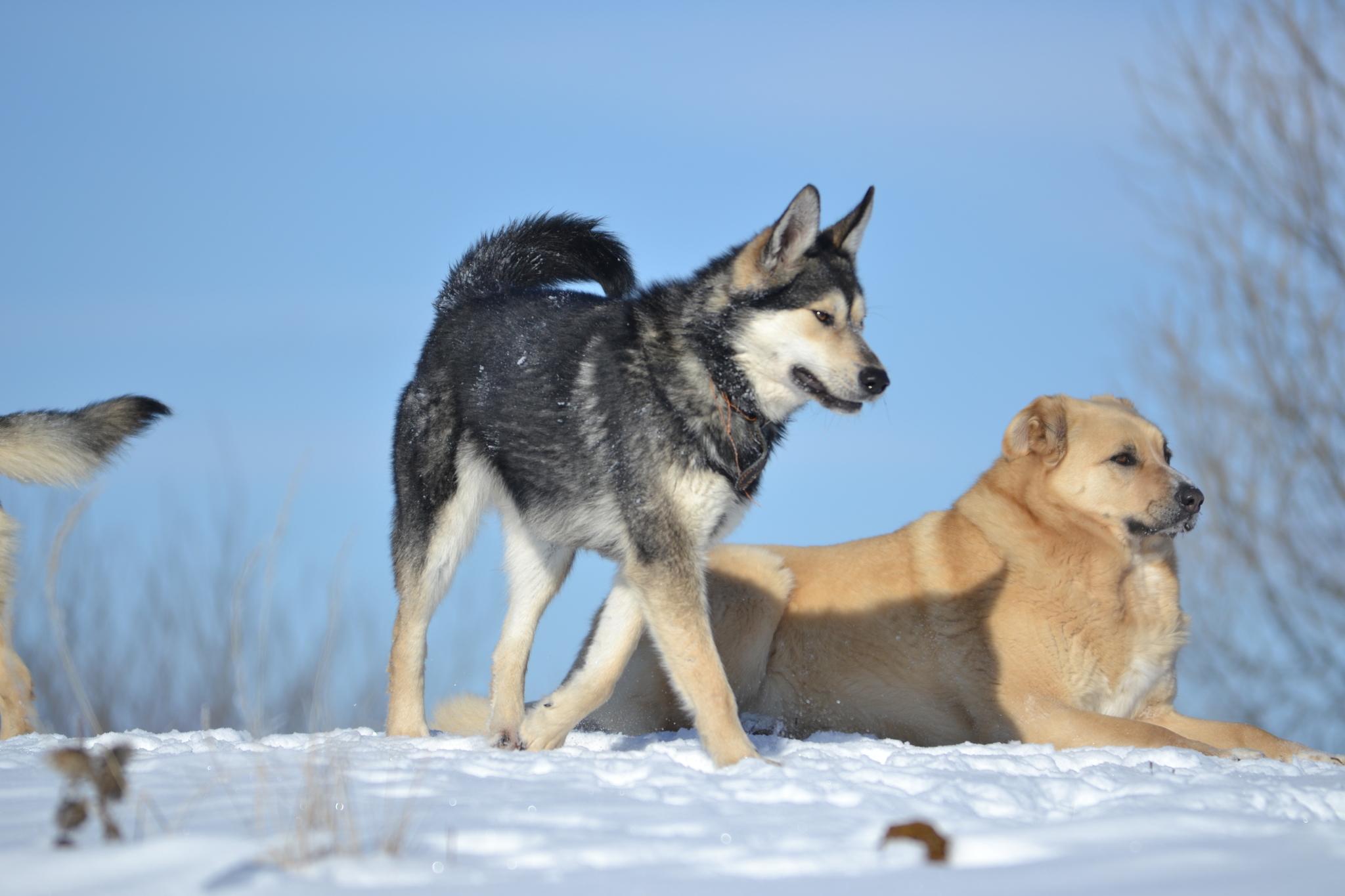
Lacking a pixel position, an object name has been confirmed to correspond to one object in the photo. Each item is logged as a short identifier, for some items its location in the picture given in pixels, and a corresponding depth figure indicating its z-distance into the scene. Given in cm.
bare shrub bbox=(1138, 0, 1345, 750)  1975
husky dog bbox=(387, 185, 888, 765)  859
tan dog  1077
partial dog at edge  1148
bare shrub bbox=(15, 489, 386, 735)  1678
